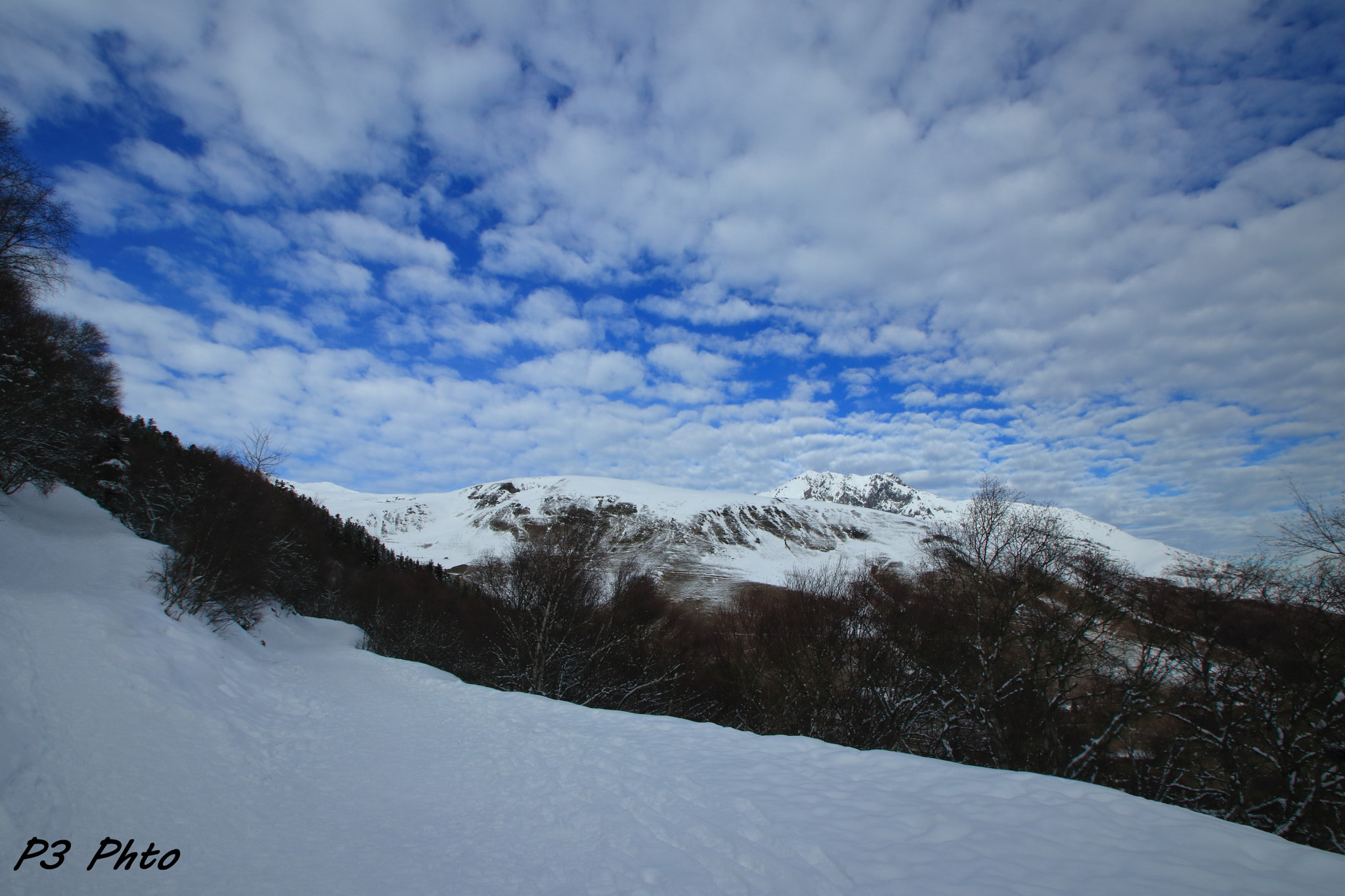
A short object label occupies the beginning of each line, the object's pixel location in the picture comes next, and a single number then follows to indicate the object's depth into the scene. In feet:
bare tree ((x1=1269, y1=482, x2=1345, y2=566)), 44.91
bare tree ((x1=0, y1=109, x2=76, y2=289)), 45.96
